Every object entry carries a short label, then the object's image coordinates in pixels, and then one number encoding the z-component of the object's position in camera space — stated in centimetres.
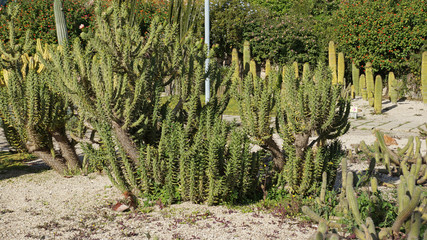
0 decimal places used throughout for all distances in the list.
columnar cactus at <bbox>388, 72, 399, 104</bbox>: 1236
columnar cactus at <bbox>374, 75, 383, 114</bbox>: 1073
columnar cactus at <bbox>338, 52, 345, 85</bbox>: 1399
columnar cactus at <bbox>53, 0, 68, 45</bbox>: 711
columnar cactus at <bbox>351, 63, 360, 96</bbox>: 1436
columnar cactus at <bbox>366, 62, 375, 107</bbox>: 1218
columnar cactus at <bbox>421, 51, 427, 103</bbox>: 1182
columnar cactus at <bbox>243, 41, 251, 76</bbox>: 1664
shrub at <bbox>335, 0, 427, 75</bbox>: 1339
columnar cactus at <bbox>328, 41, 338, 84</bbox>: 1414
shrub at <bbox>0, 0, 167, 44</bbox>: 1424
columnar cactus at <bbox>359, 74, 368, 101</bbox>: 1334
